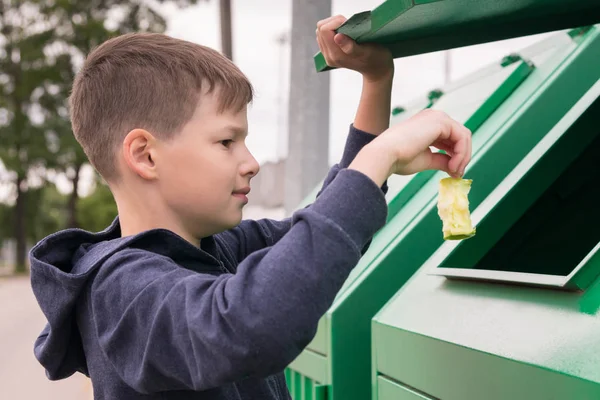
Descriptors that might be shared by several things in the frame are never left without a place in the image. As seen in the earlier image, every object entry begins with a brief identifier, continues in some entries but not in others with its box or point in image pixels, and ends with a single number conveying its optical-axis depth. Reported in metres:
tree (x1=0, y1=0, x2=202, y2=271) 24.02
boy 0.97
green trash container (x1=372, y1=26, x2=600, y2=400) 1.11
